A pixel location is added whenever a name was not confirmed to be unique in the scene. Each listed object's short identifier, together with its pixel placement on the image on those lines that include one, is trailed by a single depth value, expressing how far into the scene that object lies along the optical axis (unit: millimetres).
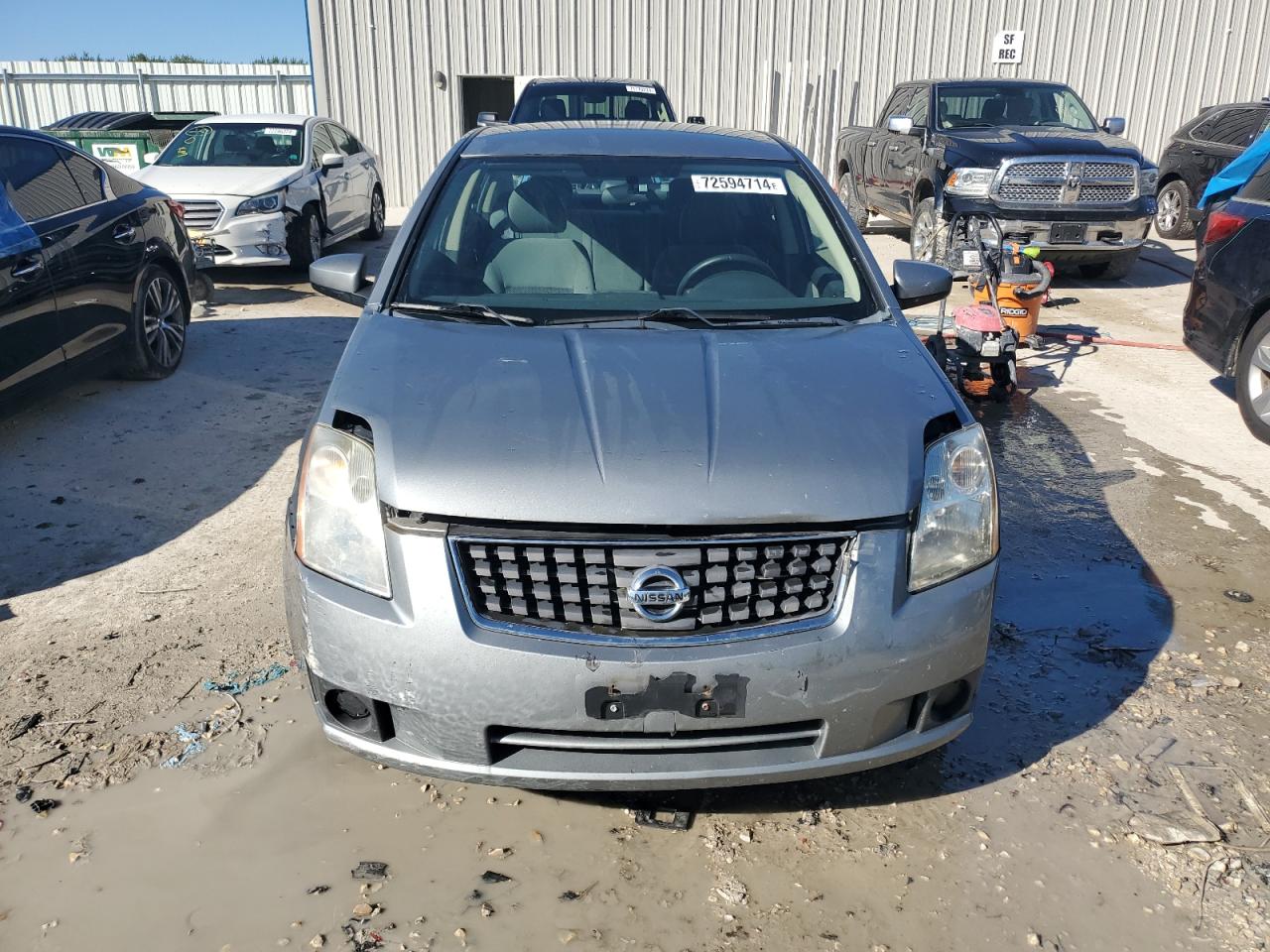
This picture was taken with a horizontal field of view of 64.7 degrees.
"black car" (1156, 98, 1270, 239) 11641
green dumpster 14305
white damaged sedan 9219
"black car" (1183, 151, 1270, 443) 5605
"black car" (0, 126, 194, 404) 5004
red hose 7828
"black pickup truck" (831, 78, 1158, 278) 9328
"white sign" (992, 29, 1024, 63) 16641
